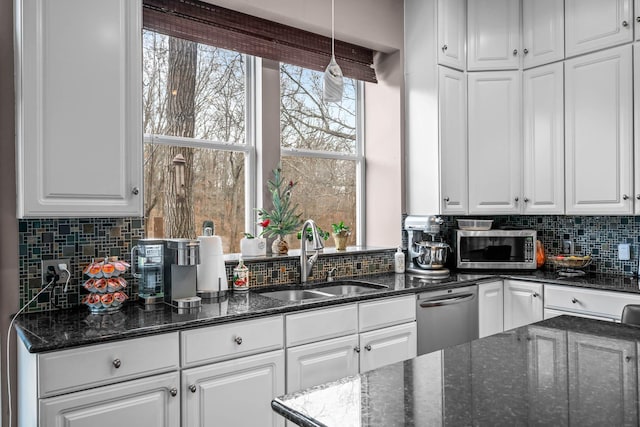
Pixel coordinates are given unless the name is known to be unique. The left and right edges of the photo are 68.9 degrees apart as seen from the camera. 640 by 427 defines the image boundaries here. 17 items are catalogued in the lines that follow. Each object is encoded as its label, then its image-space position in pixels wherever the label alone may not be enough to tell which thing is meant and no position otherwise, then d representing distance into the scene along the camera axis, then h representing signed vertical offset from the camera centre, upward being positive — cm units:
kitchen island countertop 92 -41
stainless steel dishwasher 281 -66
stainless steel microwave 345 -28
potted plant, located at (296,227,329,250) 311 -16
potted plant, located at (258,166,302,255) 296 -3
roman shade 264 +113
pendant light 247 +68
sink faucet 286 -29
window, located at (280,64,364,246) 333 +49
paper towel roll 238 -27
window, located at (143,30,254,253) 270 +47
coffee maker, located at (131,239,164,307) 223 -27
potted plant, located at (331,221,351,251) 333 -17
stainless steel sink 276 -48
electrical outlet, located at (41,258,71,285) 209 -25
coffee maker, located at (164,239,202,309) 214 -28
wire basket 322 -36
